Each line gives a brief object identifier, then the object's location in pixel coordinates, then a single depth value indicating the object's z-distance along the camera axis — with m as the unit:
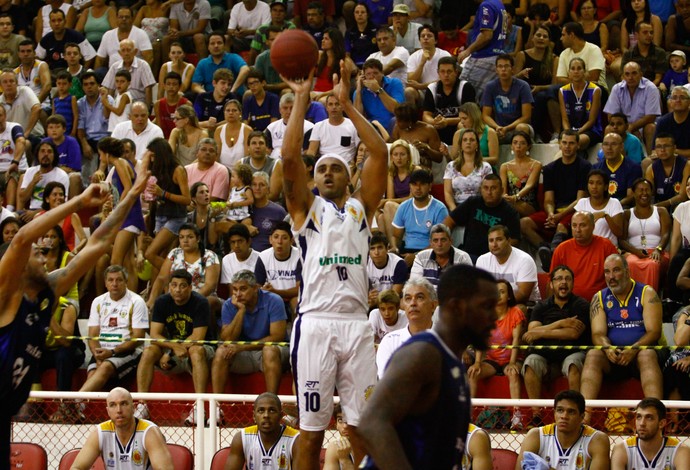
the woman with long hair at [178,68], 16.80
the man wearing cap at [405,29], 16.66
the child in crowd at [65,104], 16.50
